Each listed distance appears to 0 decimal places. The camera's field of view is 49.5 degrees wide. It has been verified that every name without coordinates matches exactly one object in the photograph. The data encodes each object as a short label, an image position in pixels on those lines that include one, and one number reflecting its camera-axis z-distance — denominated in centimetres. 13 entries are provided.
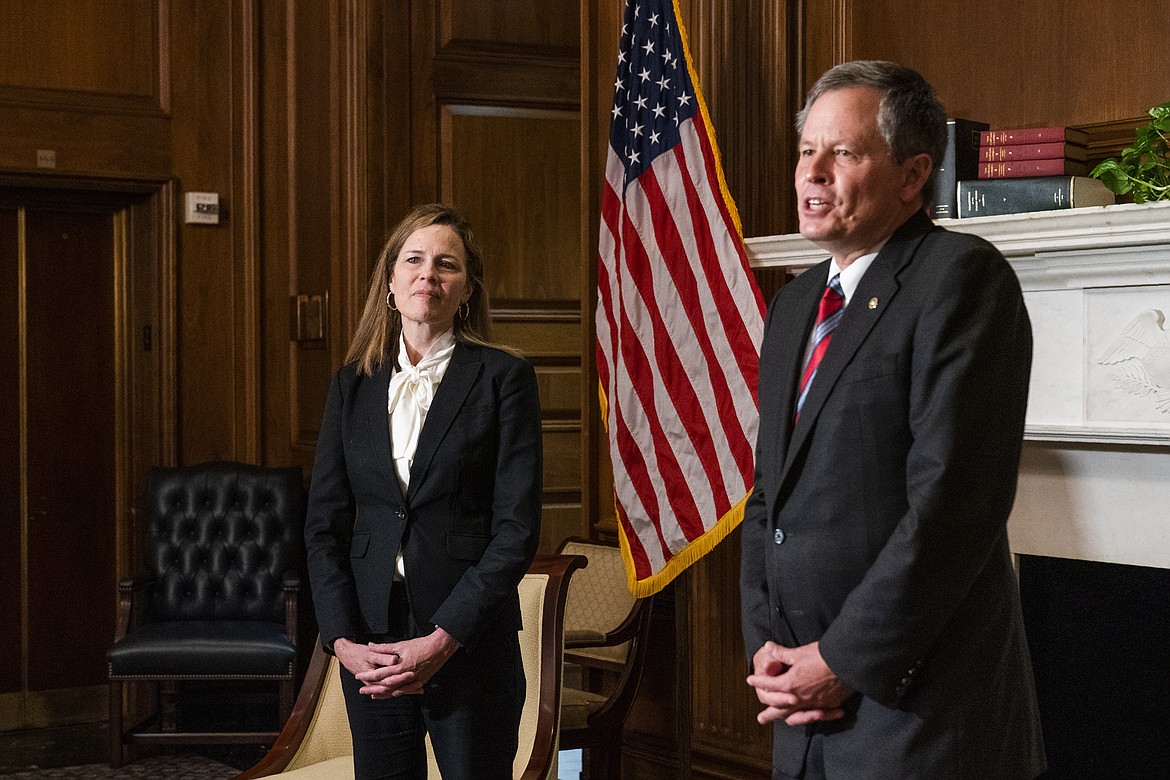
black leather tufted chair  503
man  155
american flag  370
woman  221
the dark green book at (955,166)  310
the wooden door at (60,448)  559
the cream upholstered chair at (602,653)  392
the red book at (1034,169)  293
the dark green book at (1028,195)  289
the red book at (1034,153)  292
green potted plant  279
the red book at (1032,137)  292
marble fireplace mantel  283
